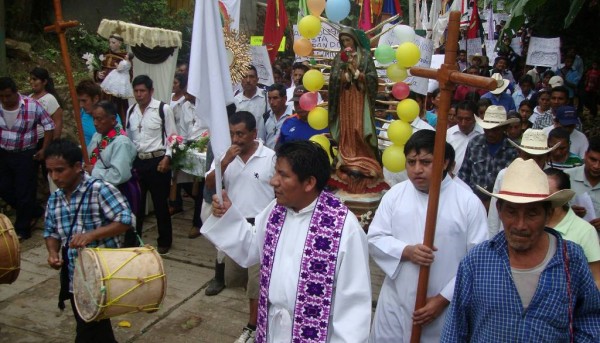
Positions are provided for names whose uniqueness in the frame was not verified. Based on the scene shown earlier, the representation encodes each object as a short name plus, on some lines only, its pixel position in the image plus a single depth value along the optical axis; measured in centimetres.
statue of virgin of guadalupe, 591
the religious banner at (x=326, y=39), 741
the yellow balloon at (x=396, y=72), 586
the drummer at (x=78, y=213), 380
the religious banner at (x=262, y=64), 853
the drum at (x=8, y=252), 409
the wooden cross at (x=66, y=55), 518
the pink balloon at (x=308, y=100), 621
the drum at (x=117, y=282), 355
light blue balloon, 590
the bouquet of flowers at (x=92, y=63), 1003
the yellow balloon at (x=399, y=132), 579
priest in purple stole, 285
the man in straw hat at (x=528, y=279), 242
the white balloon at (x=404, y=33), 608
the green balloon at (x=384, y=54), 573
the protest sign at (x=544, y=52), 1063
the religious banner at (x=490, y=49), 1290
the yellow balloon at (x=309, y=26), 591
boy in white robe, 339
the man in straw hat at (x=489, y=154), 518
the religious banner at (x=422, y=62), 659
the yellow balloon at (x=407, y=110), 580
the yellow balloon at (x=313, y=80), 602
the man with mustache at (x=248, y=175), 477
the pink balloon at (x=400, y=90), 603
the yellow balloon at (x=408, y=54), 552
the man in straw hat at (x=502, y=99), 930
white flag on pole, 322
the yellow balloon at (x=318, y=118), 619
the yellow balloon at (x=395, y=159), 579
